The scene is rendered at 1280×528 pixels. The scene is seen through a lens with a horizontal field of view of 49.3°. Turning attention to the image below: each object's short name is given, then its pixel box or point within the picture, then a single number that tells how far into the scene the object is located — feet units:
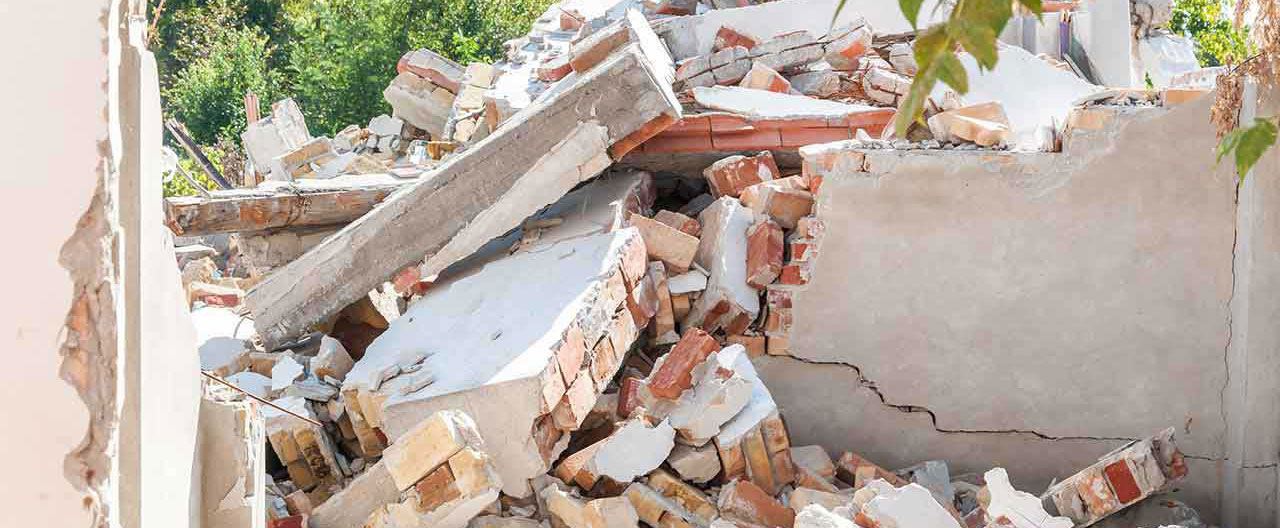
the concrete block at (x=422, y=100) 35.99
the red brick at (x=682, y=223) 21.84
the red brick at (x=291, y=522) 16.66
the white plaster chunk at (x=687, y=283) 21.02
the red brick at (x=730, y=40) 29.40
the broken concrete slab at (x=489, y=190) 21.02
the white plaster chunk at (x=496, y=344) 16.97
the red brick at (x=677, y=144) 23.54
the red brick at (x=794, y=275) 20.84
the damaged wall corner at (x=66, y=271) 7.61
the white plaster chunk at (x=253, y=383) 20.07
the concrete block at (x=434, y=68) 35.65
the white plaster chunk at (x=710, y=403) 18.26
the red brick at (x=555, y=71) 28.35
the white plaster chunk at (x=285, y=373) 19.88
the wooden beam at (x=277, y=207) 21.56
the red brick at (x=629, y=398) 18.89
